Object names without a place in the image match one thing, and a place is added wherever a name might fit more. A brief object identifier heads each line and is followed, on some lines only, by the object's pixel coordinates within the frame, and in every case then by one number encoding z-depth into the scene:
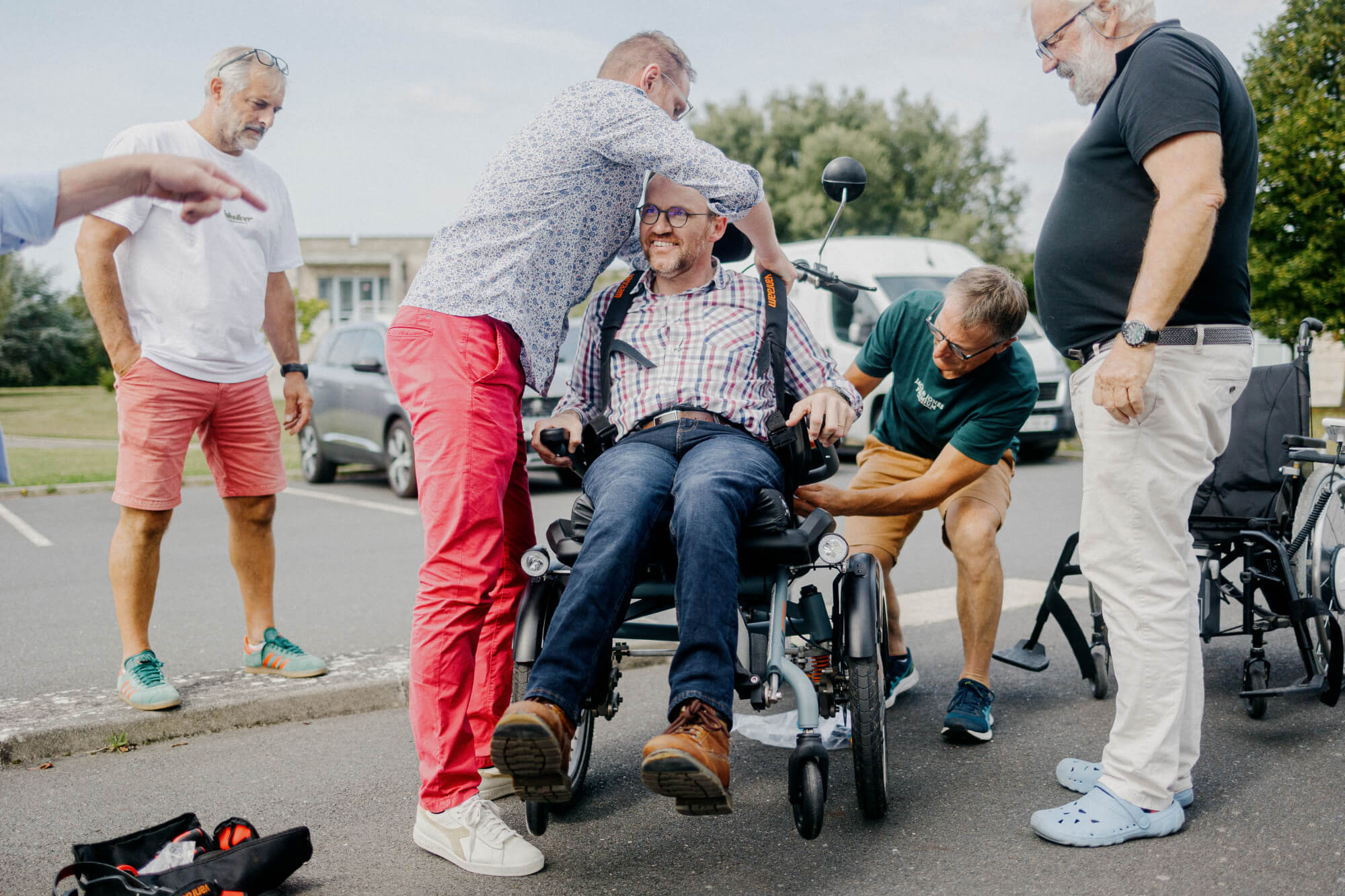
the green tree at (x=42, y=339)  44.25
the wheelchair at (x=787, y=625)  2.84
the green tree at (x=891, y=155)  38.66
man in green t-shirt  3.66
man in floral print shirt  2.83
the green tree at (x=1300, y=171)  22.52
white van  12.26
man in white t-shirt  3.85
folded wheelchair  3.82
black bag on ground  2.56
